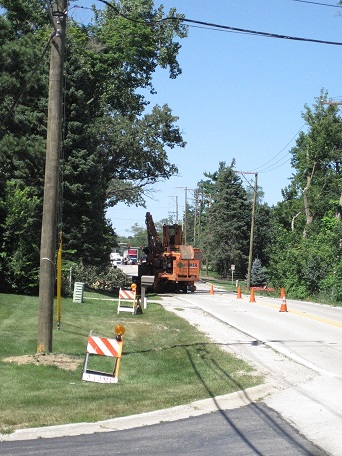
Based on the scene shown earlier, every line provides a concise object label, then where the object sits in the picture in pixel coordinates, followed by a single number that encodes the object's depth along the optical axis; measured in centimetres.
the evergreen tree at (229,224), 8638
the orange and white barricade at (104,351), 1126
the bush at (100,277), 3506
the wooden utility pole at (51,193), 1319
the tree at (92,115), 3071
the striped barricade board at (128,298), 2422
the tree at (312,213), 4566
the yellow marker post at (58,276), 1575
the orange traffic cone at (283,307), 2617
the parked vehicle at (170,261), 4116
